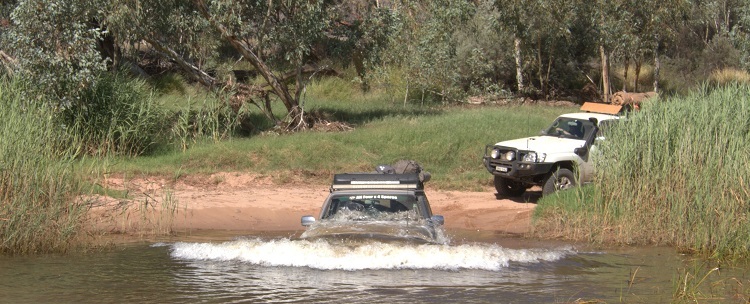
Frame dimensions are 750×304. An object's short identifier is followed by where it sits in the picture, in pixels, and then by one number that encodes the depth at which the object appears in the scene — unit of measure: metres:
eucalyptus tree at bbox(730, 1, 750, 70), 34.66
